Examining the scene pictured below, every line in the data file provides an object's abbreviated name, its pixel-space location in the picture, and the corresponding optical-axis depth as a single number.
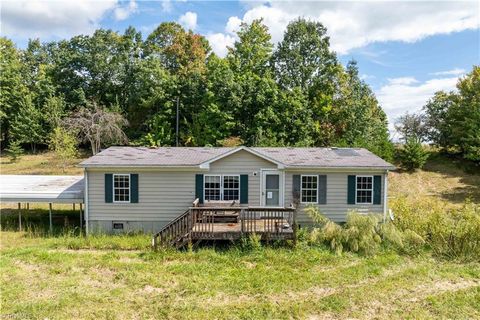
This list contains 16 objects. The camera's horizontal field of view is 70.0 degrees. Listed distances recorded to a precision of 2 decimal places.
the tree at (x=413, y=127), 31.62
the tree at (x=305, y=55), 29.48
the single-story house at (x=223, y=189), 13.27
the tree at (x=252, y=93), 27.42
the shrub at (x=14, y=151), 32.03
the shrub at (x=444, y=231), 10.74
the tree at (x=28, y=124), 33.66
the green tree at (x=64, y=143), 27.30
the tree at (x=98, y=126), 29.22
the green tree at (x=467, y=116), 25.64
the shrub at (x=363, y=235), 11.03
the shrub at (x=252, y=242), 11.02
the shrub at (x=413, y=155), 26.50
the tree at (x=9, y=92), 35.31
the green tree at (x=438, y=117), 30.38
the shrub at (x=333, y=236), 11.20
